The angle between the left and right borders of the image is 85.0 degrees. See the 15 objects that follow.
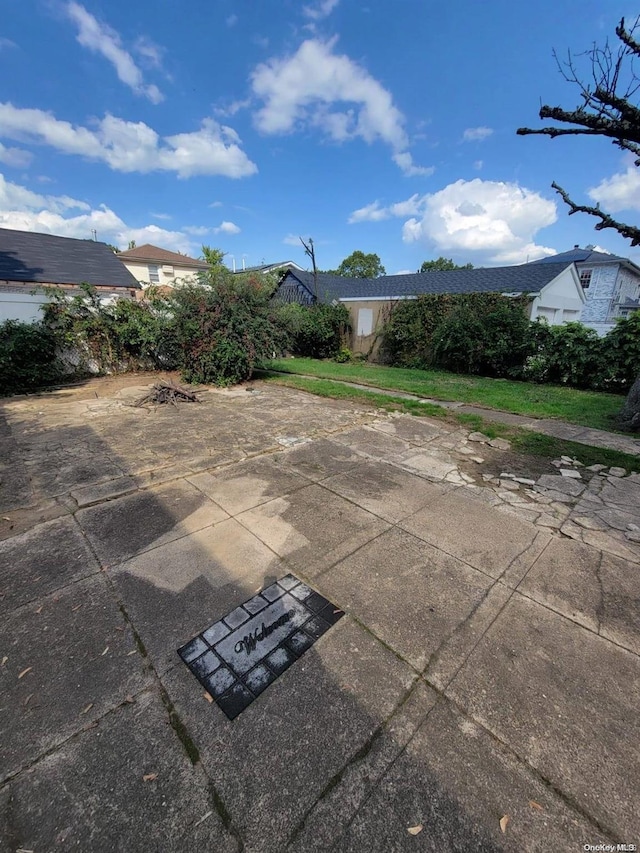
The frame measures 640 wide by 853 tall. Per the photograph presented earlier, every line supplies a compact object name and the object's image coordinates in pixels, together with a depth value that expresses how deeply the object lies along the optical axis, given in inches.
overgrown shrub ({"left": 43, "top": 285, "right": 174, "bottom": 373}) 337.4
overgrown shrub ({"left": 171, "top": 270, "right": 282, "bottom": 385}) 320.2
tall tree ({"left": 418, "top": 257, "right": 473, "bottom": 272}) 1969.7
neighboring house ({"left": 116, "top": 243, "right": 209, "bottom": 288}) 995.3
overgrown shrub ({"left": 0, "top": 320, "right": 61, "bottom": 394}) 289.6
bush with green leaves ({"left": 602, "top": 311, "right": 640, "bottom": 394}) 289.1
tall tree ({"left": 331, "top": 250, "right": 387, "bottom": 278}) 1694.1
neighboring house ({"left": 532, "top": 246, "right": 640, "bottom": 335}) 781.3
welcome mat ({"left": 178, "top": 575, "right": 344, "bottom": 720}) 62.6
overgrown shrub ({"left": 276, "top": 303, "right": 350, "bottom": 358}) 533.3
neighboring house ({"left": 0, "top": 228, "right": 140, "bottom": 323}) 371.9
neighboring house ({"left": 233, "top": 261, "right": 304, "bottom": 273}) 1001.9
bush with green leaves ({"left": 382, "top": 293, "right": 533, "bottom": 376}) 372.8
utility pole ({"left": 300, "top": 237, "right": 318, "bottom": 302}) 653.2
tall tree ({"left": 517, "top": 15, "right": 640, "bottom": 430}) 156.7
